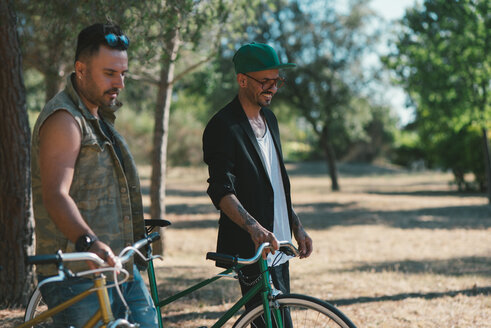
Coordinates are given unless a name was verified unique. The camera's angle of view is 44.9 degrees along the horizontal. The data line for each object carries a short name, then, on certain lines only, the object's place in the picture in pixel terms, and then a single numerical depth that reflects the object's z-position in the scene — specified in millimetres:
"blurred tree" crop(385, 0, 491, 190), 14234
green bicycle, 2615
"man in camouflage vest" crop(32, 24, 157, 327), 2258
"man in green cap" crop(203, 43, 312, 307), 3145
